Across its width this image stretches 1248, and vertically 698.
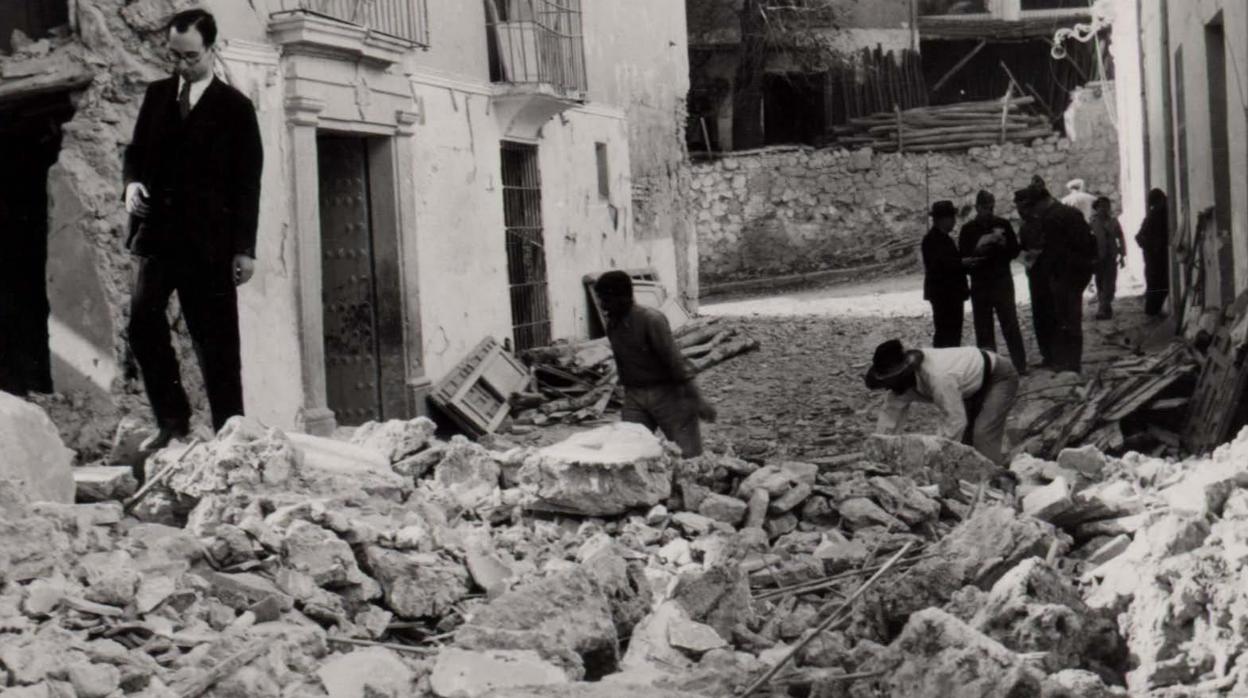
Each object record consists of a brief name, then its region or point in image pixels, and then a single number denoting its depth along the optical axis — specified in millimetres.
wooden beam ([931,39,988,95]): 33188
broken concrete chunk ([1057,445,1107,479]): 8531
